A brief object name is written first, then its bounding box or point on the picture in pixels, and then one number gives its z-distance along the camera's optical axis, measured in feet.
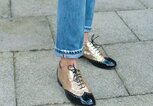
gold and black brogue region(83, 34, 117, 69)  7.86
